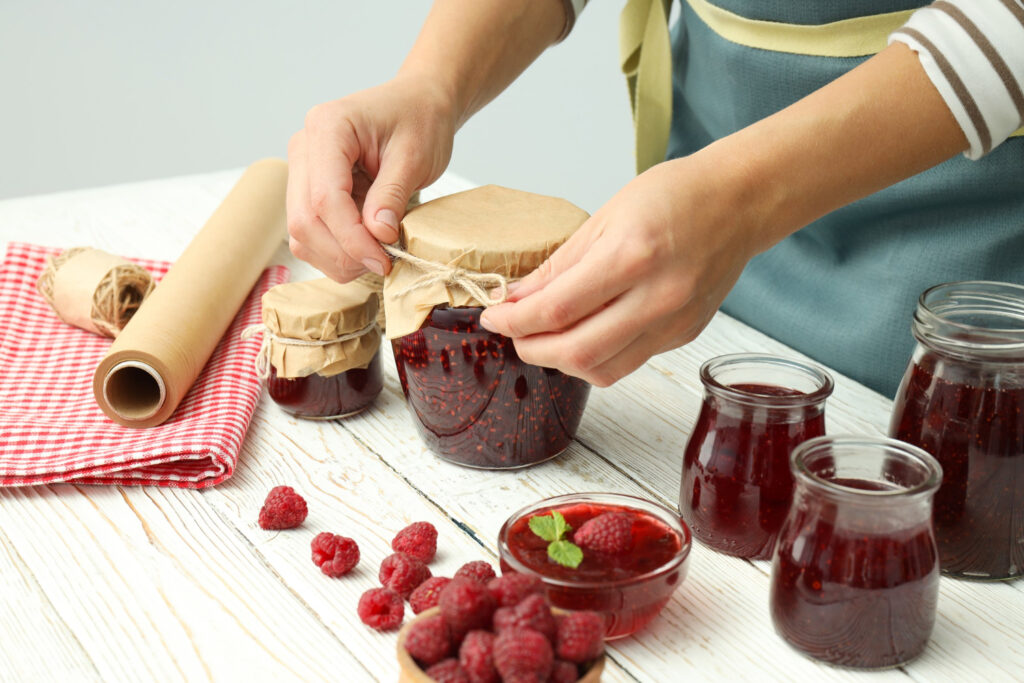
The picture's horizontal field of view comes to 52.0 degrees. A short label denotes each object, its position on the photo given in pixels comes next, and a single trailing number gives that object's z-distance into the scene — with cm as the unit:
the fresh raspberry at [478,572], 86
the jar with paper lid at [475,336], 99
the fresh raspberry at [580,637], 70
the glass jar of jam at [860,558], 76
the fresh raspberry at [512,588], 73
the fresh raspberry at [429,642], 71
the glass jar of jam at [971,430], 85
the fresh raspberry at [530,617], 70
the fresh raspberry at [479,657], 69
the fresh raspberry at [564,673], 69
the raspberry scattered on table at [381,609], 86
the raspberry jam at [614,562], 81
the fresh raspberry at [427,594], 83
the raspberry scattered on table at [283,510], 99
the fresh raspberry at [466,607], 72
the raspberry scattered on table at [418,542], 94
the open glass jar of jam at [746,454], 90
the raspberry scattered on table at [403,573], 89
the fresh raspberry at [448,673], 69
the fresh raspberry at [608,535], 85
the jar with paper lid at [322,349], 118
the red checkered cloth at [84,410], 107
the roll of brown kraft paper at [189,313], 118
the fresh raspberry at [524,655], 67
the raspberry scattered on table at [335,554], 93
